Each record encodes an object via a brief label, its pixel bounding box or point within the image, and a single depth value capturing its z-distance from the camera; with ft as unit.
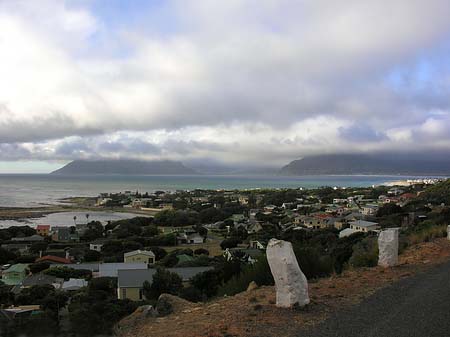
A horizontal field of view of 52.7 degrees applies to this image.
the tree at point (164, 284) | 56.34
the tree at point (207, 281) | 51.31
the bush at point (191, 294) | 42.43
